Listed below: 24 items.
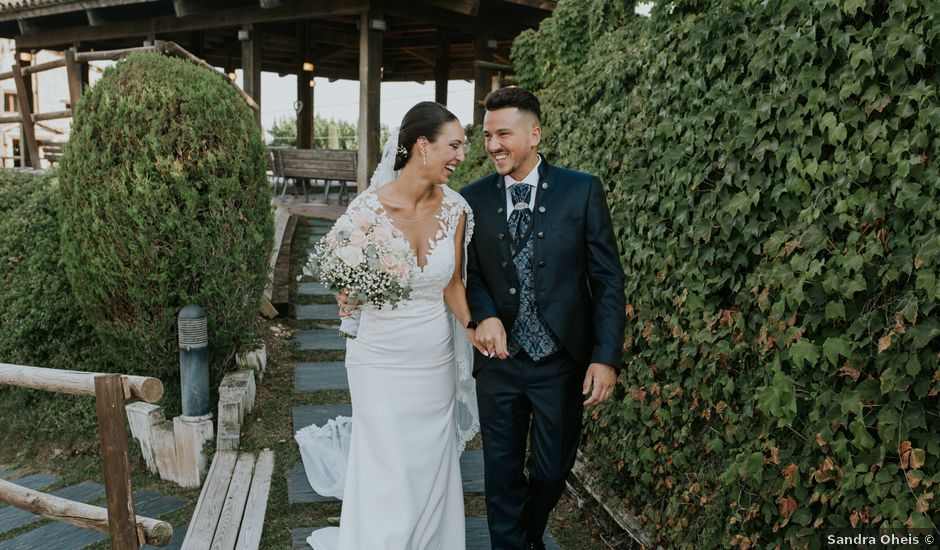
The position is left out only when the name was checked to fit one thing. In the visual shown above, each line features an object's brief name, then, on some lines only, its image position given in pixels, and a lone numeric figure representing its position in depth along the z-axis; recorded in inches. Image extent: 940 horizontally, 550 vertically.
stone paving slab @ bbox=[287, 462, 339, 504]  166.9
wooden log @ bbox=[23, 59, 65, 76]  370.4
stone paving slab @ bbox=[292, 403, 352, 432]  207.9
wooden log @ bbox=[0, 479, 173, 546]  121.9
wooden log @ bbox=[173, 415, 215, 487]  191.6
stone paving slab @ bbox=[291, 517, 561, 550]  148.7
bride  123.4
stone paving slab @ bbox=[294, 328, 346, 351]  273.7
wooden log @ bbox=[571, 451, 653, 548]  141.8
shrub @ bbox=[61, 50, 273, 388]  202.4
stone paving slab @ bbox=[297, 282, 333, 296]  334.3
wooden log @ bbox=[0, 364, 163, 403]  119.0
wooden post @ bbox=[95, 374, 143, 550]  118.6
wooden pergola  470.6
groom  119.2
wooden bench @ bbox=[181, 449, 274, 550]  147.6
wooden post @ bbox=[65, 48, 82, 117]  352.5
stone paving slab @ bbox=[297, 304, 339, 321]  305.9
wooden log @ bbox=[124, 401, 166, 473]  198.2
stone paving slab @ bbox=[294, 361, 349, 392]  237.1
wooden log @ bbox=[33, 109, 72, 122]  349.4
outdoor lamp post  195.2
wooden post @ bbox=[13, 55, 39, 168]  405.7
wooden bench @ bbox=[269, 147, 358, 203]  515.2
